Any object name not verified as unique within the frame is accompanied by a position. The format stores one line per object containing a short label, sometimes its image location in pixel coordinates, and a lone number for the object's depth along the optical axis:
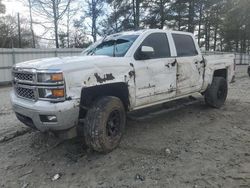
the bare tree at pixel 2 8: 17.73
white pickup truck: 2.73
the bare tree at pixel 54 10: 18.50
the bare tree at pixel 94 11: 20.59
